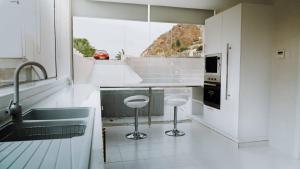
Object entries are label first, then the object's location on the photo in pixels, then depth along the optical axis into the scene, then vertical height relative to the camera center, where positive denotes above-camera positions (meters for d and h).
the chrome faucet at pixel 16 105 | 1.22 -0.17
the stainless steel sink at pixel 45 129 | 1.24 -0.31
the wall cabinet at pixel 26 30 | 1.76 +0.39
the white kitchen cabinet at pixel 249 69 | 3.43 +0.09
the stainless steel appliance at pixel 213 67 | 3.97 +0.14
